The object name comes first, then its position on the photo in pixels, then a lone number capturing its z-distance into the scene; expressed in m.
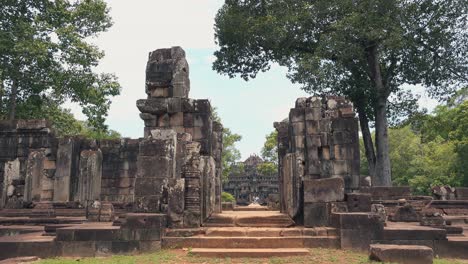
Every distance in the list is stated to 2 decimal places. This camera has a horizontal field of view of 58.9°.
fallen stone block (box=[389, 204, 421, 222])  11.40
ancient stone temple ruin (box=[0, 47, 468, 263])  8.57
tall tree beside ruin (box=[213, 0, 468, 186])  21.91
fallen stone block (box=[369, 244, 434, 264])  7.16
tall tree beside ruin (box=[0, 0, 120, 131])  22.72
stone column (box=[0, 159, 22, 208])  17.02
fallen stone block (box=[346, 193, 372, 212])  9.54
